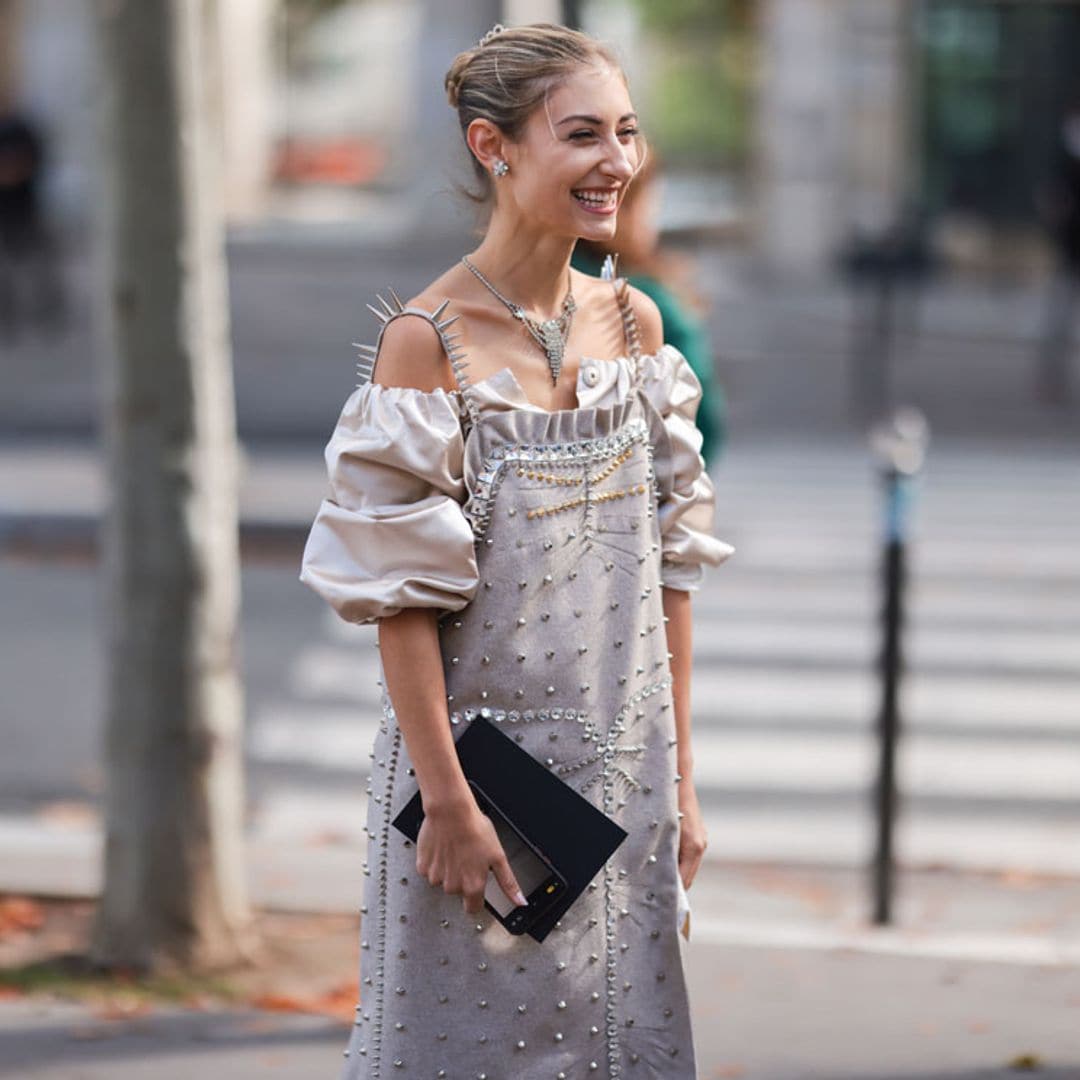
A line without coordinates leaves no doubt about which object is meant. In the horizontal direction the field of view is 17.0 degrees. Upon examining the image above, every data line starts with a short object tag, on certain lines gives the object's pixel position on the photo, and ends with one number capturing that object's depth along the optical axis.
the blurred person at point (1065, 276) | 28.89
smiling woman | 4.84
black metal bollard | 9.72
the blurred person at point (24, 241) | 33.02
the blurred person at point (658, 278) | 8.34
